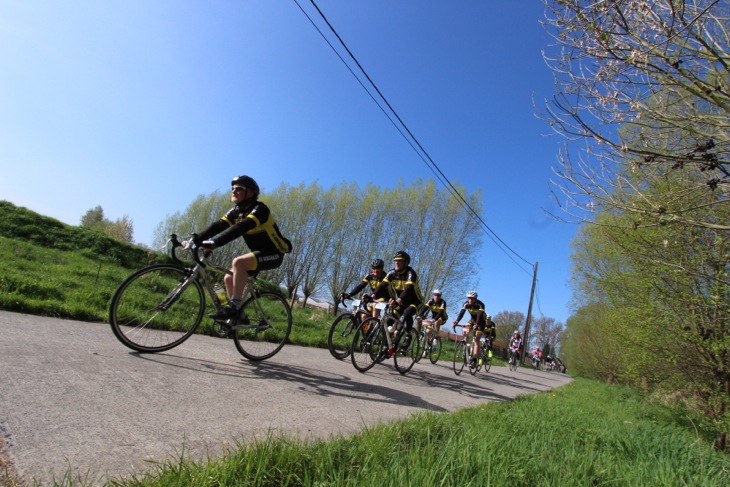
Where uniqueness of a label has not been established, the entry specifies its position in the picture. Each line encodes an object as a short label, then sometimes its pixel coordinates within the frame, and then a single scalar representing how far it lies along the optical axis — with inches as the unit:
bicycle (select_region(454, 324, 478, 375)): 380.5
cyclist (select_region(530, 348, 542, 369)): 1551.1
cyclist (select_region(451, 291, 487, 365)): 406.6
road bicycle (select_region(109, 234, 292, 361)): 142.6
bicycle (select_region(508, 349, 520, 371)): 730.2
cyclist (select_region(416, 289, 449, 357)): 393.7
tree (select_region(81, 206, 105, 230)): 2640.3
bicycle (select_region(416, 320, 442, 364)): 390.3
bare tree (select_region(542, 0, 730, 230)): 105.8
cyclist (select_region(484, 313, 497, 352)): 458.4
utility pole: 1274.9
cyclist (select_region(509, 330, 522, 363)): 733.3
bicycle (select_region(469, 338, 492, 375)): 420.8
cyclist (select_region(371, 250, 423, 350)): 266.7
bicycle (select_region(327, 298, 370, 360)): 243.1
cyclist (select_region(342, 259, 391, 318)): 276.1
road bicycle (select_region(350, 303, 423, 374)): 225.0
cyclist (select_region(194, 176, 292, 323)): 160.3
